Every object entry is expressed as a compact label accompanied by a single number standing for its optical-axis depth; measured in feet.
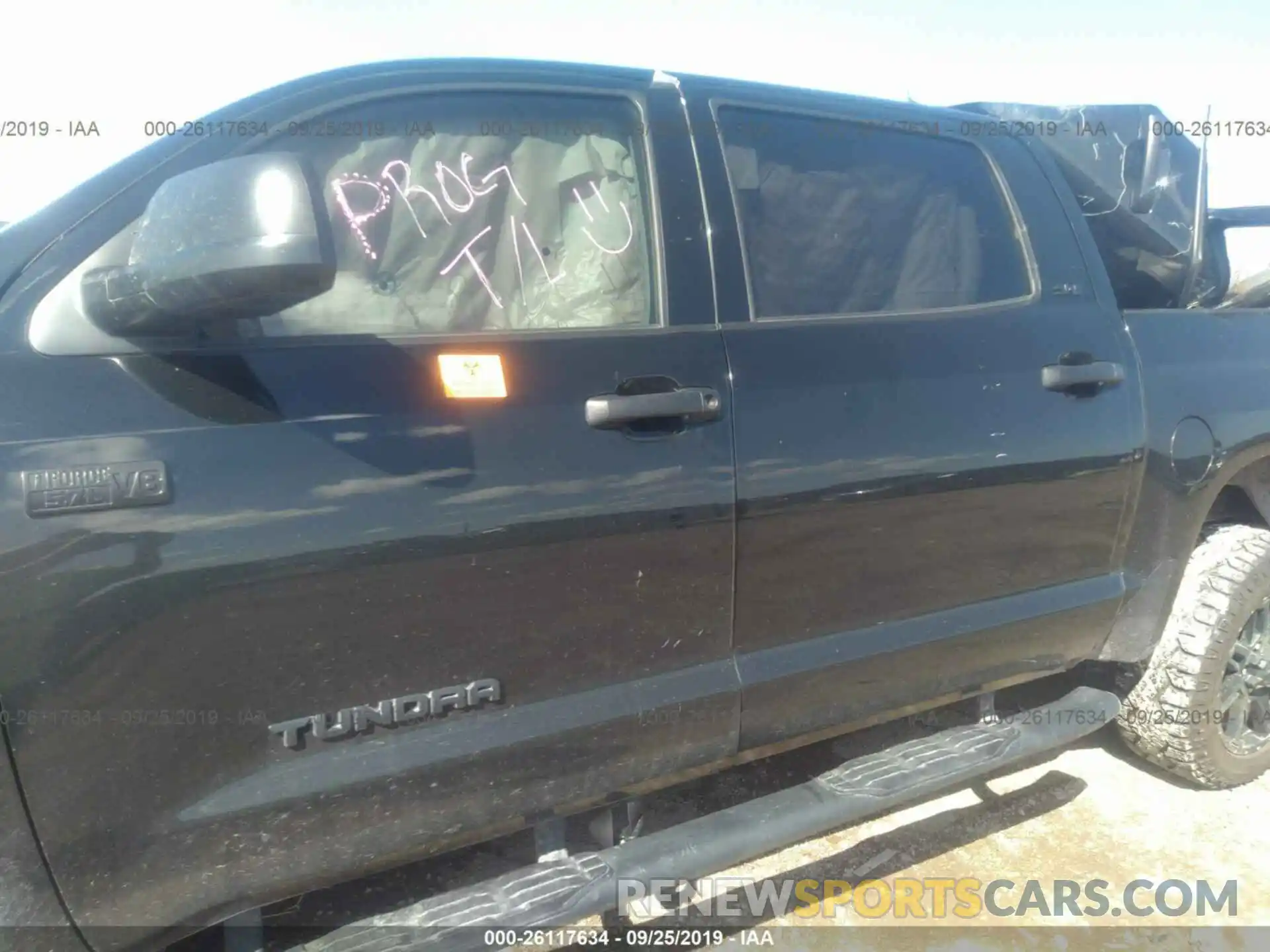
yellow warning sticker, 5.68
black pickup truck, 4.76
